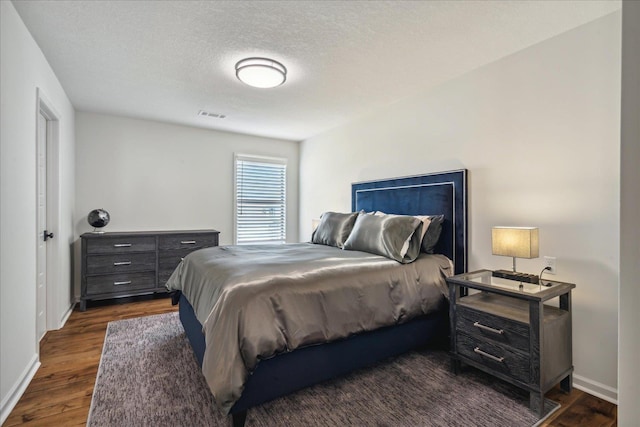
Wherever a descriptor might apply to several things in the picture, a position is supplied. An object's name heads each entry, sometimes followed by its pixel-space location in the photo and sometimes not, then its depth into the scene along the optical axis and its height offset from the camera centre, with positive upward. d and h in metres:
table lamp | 2.07 -0.21
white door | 2.82 -0.13
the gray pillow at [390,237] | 2.57 -0.21
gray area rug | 1.71 -1.14
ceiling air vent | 3.99 +1.32
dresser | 3.64 -0.59
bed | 1.66 -0.75
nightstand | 1.77 -0.75
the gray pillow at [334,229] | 3.35 -0.17
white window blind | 5.16 +0.24
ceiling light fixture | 2.58 +1.23
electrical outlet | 2.19 -0.36
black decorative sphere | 3.83 -0.06
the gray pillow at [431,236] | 2.83 -0.21
